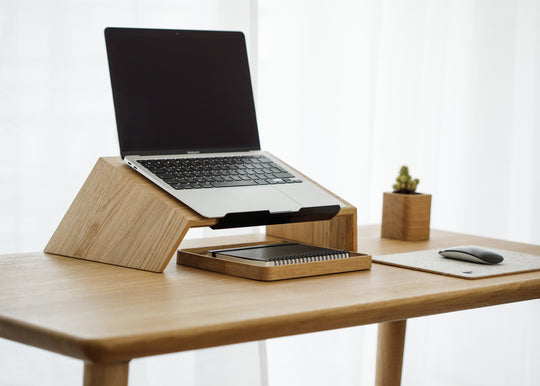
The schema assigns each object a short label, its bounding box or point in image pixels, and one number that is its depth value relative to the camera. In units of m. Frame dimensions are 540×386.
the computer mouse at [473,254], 2.02
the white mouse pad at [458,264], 1.94
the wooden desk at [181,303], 1.57
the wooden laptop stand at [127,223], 1.87
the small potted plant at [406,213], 2.27
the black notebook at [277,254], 1.88
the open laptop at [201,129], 1.94
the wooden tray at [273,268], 1.85
